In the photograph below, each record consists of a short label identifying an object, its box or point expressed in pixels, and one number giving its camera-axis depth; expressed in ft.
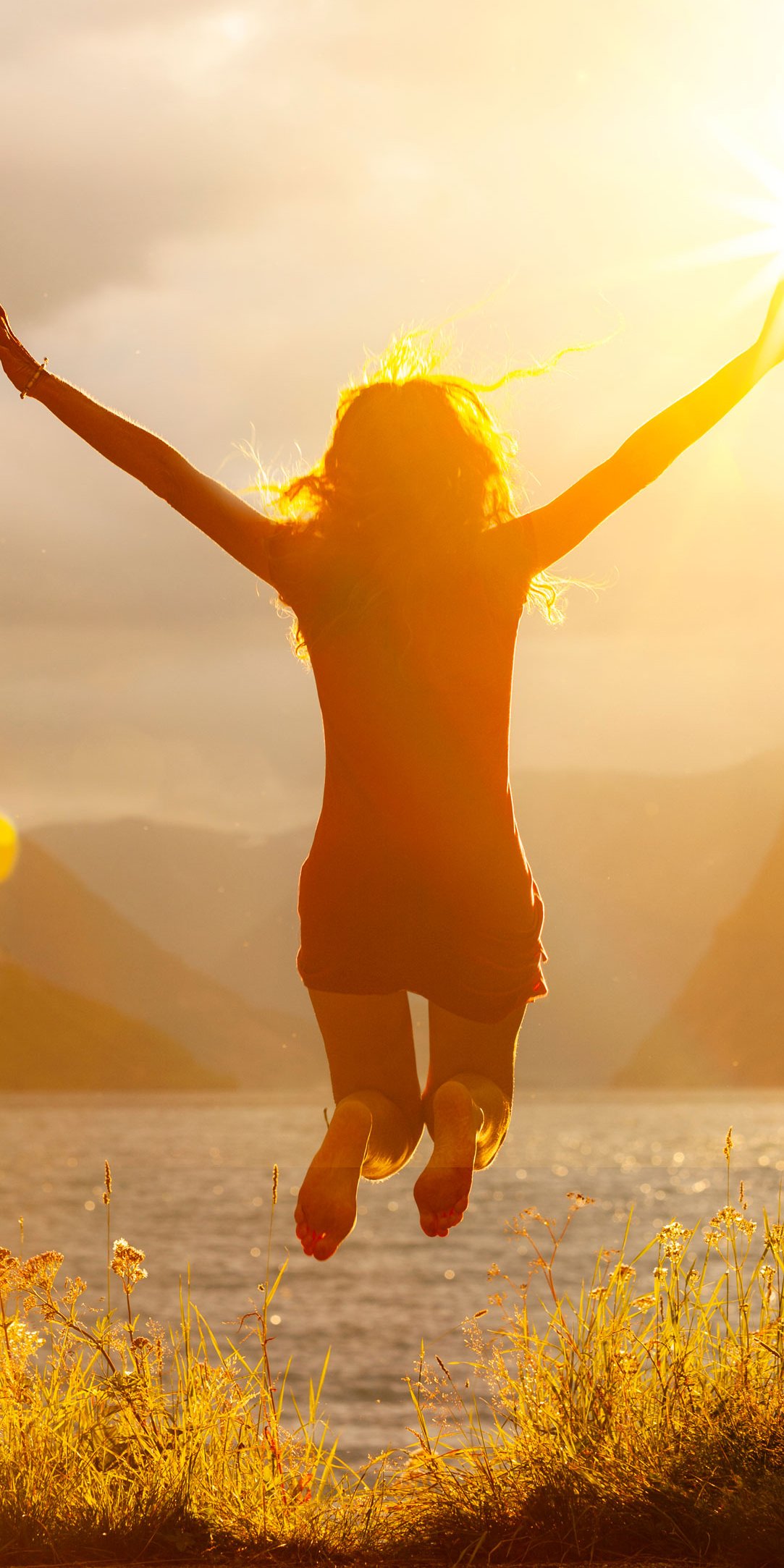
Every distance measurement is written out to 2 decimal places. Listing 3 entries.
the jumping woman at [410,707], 13.08
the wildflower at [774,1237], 14.58
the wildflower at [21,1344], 14.56
